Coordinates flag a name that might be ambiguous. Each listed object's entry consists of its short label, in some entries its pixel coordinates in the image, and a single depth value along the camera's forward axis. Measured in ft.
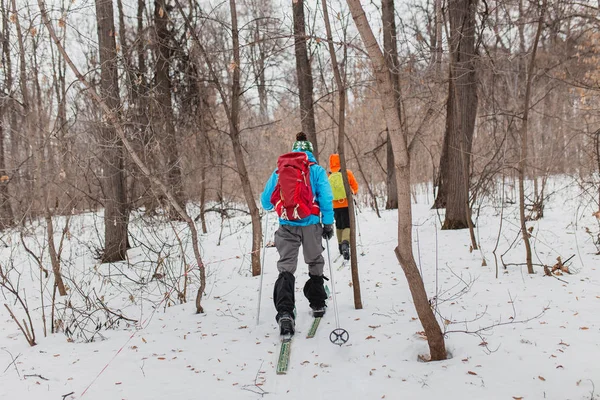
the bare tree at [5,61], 15.71
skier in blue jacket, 13.21
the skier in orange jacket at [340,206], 22.74
